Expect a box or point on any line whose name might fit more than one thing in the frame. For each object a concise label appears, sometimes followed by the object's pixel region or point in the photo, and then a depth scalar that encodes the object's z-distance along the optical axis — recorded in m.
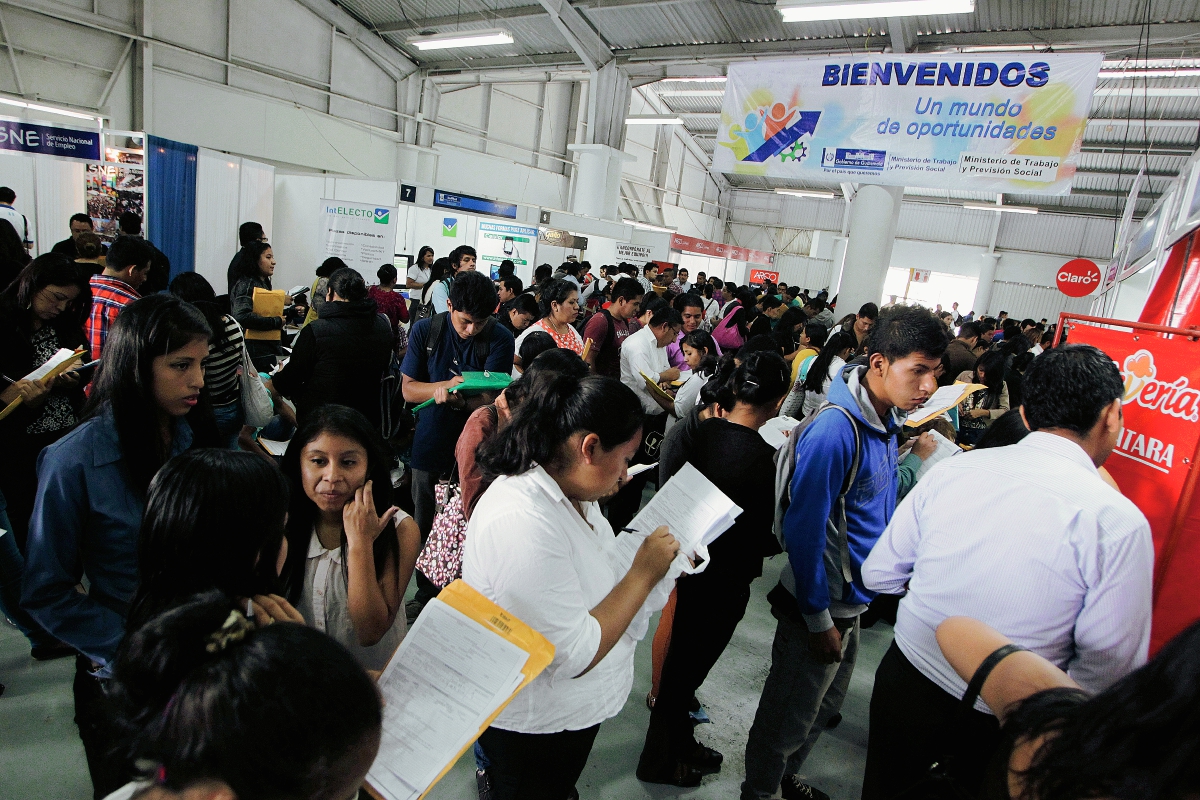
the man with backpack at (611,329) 4.27
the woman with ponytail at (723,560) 1.94
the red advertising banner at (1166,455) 2.17
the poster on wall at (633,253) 12.83
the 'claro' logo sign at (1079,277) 9.83
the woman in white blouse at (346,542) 1.40
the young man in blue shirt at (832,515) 1.75
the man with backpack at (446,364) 2.83
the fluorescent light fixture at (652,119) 12.71
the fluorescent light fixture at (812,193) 21.70
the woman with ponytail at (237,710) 0.64
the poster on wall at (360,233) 7.42
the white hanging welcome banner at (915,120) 5.70
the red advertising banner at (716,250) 15.01
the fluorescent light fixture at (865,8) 5.66
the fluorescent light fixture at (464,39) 9.08
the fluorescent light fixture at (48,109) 8.58
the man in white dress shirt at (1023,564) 1.17
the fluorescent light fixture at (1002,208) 18.27
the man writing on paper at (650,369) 3.94
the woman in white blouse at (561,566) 1.11
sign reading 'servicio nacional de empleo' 6.24
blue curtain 6.54
